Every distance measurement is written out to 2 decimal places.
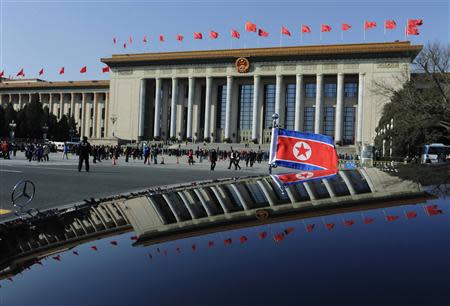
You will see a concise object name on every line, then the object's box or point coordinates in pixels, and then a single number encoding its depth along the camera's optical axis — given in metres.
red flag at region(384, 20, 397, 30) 66.62
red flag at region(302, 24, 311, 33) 72.06
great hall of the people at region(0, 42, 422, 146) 69.44
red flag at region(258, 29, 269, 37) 72.61
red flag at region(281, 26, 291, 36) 72.31
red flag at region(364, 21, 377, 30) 68.25
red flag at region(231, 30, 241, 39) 75.19
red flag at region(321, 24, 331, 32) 70.38
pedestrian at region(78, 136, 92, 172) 21.61
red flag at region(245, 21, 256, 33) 71.75
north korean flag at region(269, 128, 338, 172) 10.39
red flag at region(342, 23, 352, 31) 70.69
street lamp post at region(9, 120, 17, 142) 65.34
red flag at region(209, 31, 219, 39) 76.38
